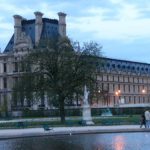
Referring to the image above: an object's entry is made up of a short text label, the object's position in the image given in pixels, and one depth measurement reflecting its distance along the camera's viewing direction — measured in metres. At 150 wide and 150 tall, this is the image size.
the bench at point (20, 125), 52.41
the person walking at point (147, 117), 46.00
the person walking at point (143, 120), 46.47
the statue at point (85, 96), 60.97
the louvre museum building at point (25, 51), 122.54
